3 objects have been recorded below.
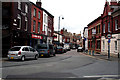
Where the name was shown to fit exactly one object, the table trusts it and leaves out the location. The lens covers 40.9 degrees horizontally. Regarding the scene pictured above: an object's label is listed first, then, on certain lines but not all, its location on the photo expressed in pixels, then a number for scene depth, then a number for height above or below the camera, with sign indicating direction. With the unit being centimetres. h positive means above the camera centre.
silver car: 1653 -123
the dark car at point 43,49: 2311 -113
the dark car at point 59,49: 3672 -175
